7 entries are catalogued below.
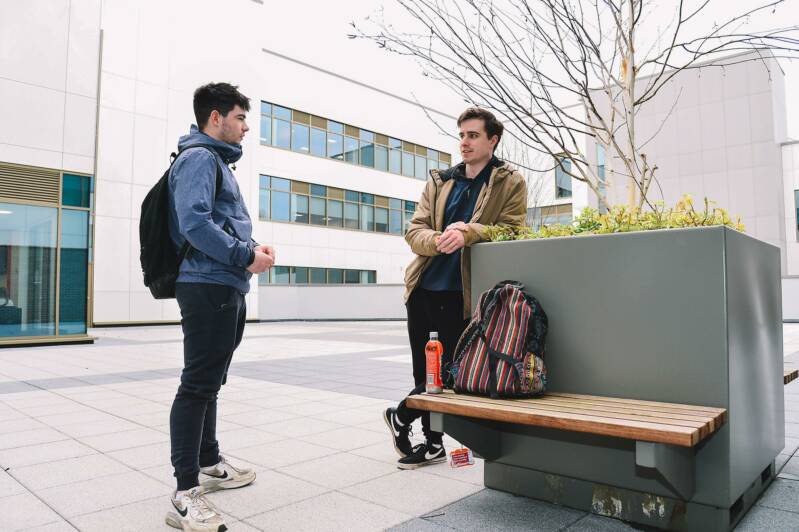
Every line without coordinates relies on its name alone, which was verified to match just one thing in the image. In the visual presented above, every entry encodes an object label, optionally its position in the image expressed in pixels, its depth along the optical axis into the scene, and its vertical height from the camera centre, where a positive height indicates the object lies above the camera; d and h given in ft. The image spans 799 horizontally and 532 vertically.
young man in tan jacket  11.66 +1.26
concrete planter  8.27 -0.76
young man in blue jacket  8.99 +0.22
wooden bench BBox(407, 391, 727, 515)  7.08 -1.83
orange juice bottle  10.00 -1.26
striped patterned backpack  9.09 -0.85
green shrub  8.93 +1.09
